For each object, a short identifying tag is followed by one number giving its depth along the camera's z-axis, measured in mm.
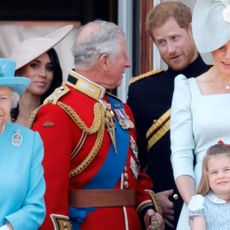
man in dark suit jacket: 12172
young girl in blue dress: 10125
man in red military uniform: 11211
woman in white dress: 10531
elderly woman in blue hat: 9984
